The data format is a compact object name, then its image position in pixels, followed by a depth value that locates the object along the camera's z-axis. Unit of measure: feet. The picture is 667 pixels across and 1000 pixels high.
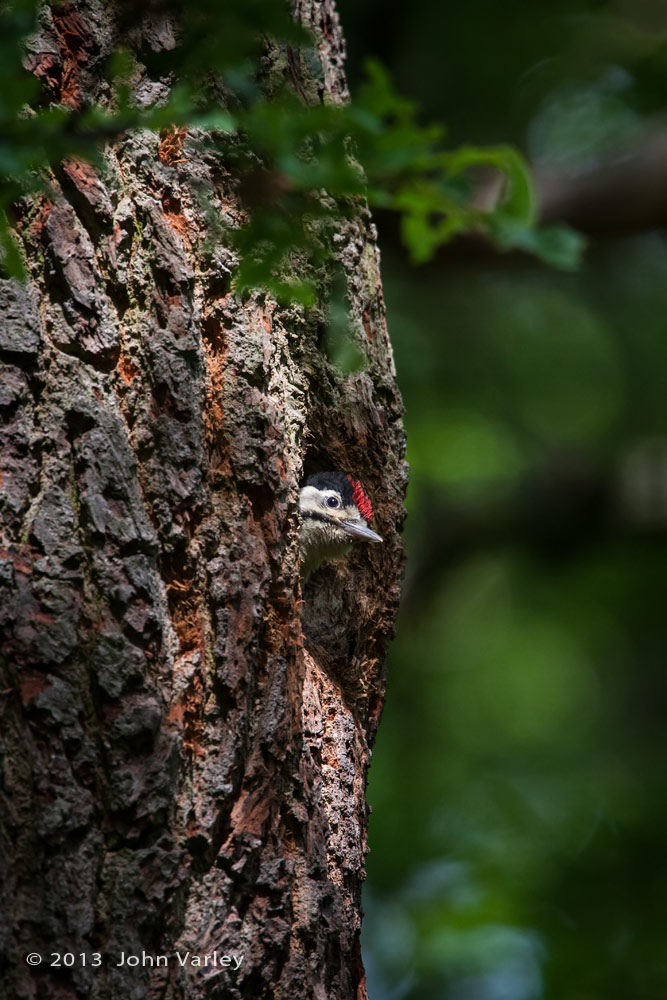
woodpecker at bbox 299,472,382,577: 25.02
